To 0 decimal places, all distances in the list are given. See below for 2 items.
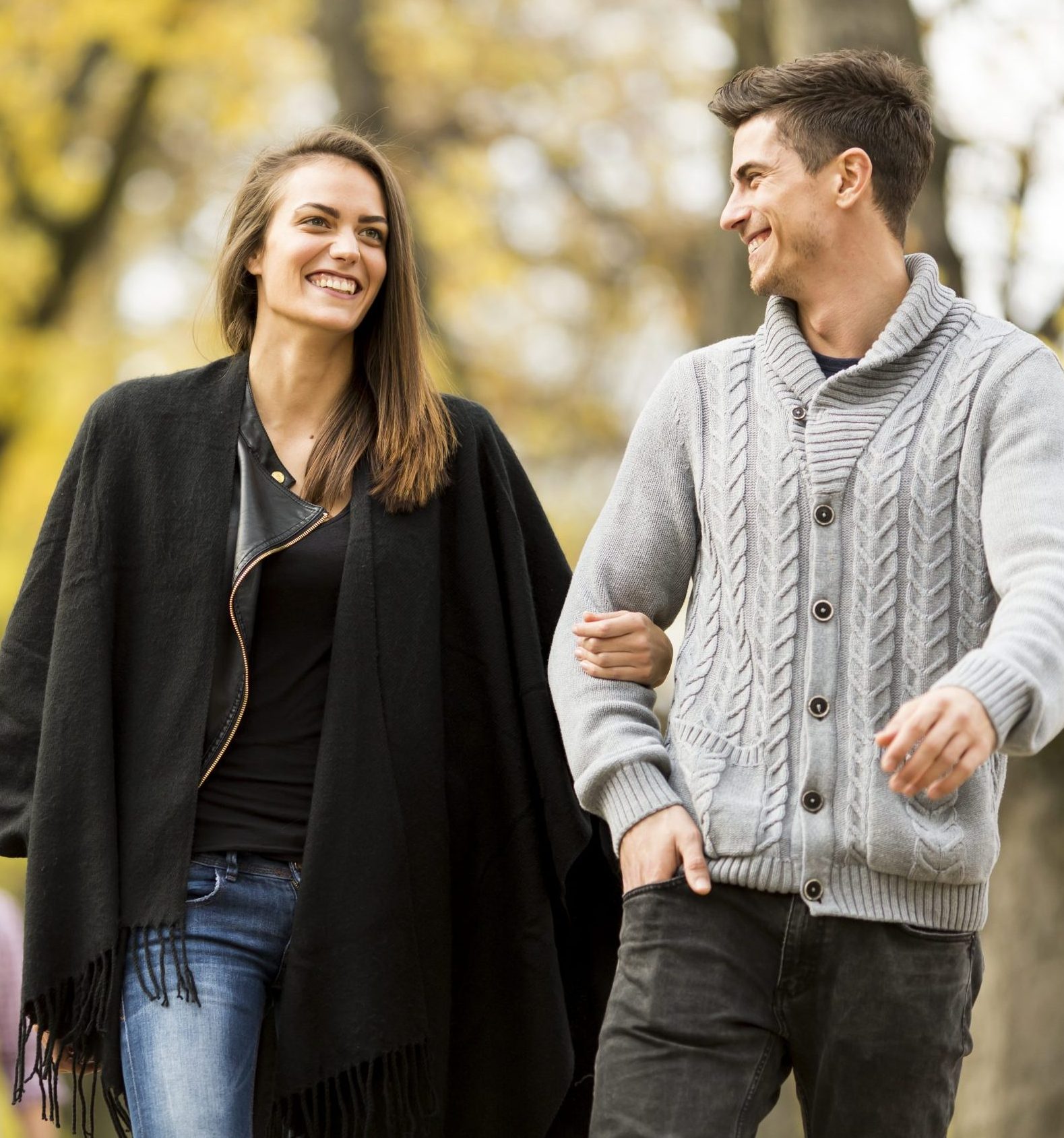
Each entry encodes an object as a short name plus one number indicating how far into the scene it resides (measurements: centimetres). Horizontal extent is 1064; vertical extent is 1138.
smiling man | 640
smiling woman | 751
